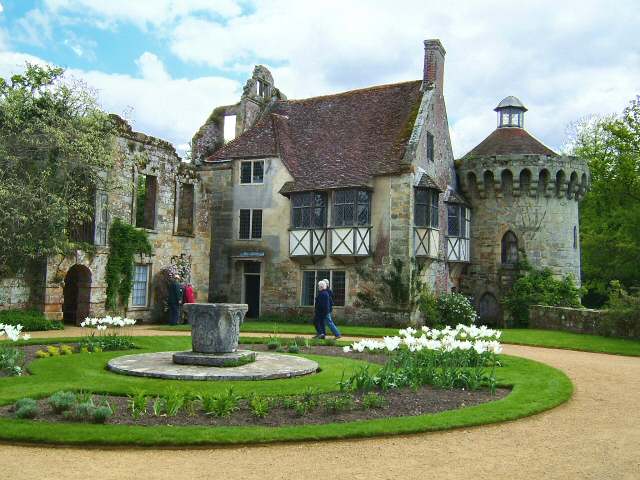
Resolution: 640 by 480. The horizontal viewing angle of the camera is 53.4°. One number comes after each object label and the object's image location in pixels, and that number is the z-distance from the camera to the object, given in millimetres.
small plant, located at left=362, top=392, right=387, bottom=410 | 9128
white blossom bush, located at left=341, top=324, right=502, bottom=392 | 10492
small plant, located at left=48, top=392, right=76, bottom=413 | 8281
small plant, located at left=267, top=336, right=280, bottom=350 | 16475
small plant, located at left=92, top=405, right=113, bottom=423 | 7887
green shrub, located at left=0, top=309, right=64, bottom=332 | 20016
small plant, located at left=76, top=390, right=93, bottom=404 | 8439
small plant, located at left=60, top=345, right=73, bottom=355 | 14141
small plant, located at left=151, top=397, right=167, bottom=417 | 8303
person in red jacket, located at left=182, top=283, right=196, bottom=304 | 26094
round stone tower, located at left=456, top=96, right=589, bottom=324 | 30688
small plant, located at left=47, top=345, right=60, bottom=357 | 13895
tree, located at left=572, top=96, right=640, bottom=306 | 33844
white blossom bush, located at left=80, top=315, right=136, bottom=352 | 14586
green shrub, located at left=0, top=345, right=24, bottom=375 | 11405
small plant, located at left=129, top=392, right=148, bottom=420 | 8242
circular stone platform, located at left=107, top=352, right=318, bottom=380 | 11234
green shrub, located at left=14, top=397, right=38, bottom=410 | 8188
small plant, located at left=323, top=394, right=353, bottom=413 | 8828
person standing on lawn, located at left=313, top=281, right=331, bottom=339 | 19406
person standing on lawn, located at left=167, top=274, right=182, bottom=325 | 26139
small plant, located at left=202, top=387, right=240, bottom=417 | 8477
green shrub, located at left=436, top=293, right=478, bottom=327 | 26938
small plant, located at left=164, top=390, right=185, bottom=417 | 8320
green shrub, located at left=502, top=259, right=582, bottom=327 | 29547
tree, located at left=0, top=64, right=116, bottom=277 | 18688
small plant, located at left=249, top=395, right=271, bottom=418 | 8391
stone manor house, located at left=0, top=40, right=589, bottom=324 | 26578
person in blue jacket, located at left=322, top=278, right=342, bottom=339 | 19516
